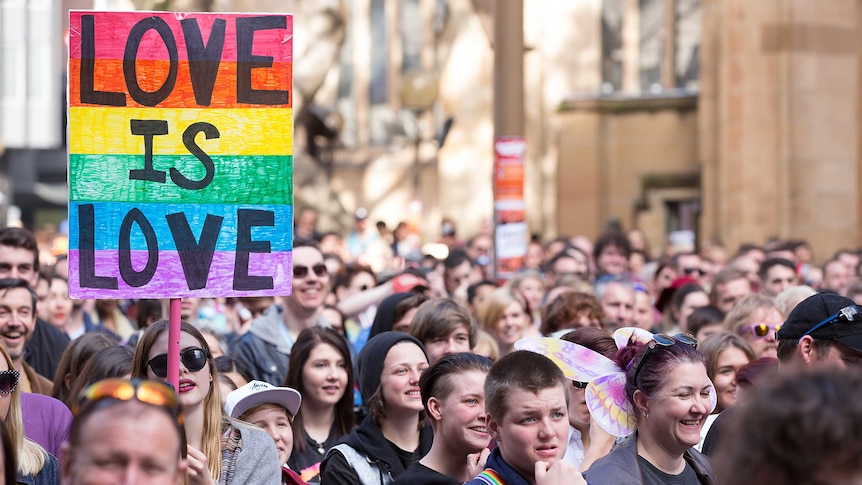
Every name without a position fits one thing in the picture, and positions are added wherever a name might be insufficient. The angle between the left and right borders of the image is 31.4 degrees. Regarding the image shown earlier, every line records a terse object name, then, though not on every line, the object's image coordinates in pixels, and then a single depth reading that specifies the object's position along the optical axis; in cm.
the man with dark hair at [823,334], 556
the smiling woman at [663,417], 509
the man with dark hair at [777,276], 1113
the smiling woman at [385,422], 605
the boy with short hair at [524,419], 497
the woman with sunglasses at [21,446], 520
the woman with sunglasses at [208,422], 544
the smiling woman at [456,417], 559
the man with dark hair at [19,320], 734
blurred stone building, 2155
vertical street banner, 1230
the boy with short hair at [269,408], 633
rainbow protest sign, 580
